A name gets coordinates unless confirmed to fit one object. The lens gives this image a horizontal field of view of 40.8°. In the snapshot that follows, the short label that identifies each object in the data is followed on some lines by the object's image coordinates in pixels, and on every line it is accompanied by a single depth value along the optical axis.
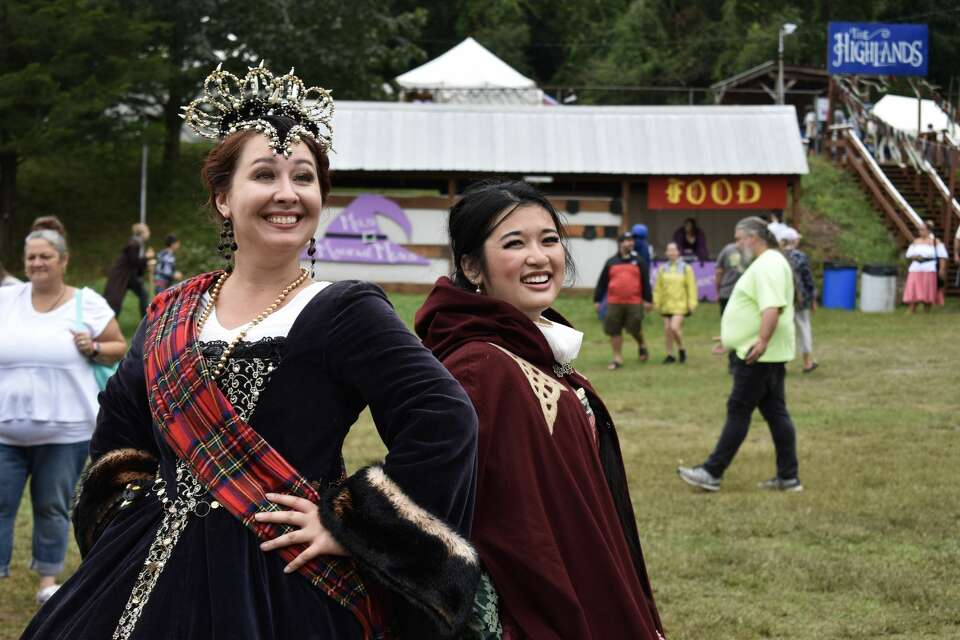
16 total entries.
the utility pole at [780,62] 35.62
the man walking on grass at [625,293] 15.73
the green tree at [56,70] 25.56
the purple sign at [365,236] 24.78
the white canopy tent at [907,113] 27.97
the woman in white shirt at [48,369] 6.30
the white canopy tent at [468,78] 31.08
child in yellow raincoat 16.02
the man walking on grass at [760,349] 8.62
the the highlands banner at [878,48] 25.06
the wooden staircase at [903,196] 24.83
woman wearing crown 2.63
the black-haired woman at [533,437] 3.19
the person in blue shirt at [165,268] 20.02
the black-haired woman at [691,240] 23.09
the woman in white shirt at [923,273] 21.53
